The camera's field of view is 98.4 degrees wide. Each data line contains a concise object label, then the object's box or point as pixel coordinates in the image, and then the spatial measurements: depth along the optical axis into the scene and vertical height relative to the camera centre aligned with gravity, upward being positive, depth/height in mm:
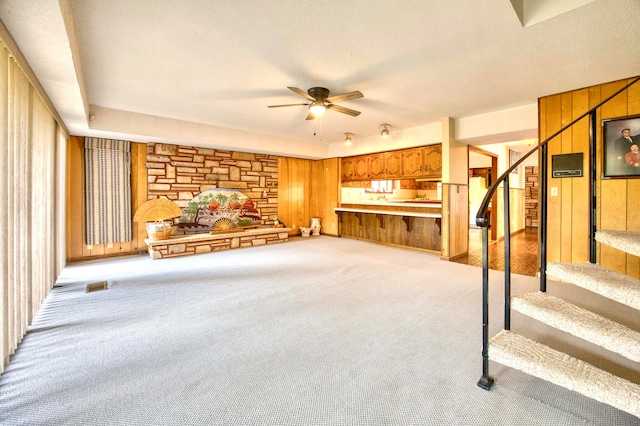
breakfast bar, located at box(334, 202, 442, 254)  5734 -390
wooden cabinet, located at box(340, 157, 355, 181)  7391 +1060
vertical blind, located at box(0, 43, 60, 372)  1974 +65
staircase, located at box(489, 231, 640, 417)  1386 -730
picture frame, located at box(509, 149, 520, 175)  7872 +1471
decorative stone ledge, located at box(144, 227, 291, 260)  5242 -703
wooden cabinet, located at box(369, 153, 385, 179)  6598 +1001
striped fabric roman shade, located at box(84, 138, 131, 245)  5125 +367
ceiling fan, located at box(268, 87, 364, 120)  3373 +1372
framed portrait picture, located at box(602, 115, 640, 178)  3258 +701
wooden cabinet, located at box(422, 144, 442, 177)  5496 +927
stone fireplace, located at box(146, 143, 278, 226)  5789 +626
